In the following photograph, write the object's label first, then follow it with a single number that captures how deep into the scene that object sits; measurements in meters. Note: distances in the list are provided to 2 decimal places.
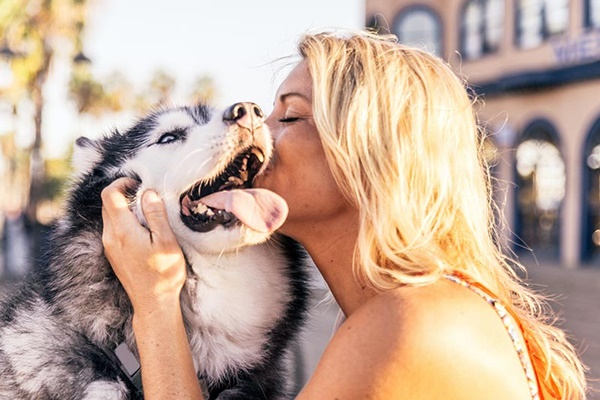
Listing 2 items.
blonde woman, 1.75
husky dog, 2.19
